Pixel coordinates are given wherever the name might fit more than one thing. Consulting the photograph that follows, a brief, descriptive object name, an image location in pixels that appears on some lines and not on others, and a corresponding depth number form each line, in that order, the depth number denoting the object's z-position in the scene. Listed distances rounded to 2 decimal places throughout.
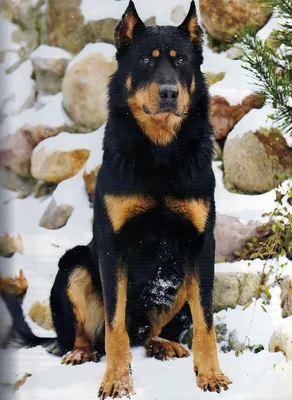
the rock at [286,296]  5.09
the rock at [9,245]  4.80
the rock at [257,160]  6.44
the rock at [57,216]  7.28
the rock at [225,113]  6.99
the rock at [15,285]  5.05
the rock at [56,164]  7.64
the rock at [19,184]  7.15
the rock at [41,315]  6.25
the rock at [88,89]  7.58
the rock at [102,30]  7.55
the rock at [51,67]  7.92
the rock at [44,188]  7.65
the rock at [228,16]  6.64
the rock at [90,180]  7.22
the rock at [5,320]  4.67
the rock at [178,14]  6.22
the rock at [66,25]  7.68
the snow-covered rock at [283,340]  4.47
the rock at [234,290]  5.45
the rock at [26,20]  6.84
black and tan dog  4.25
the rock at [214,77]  7.15
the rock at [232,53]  7.11
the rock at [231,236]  6.18
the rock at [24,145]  7.62
